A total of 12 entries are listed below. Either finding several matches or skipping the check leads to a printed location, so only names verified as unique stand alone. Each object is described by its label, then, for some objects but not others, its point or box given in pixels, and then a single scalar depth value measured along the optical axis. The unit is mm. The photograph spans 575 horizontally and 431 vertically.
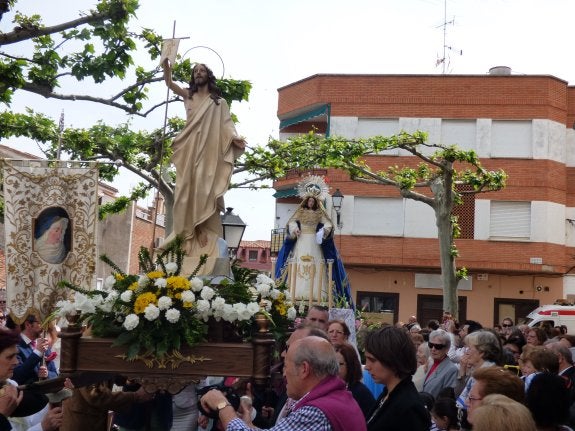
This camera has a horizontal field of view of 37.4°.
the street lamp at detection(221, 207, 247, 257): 11086
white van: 20609
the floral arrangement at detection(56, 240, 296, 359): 5082
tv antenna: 34281
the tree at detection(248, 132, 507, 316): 18152
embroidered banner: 9039
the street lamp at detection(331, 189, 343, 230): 19562
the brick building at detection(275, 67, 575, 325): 31766
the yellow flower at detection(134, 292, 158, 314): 5105
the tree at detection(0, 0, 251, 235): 9969
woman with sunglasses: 7461
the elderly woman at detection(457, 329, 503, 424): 6428
